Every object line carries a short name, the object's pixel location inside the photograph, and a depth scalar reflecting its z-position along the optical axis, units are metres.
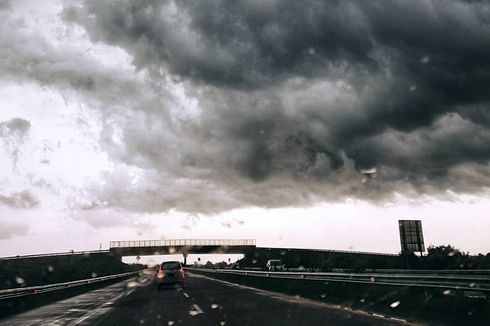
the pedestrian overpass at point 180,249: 96.75
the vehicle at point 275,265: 52.55
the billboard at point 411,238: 37.75
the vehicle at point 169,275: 24.89
